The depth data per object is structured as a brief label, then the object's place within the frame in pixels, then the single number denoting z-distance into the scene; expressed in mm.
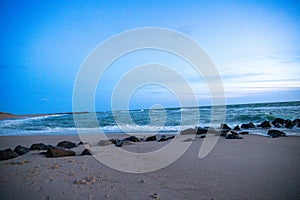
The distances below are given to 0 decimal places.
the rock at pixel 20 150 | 6294
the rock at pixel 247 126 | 14273
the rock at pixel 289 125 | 13242
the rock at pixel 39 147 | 6989
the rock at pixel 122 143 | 7647
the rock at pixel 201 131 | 10788
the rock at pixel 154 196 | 3039
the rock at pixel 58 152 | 5715
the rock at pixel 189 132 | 10886
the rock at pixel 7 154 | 5553
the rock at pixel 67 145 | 7604
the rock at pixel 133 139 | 9109
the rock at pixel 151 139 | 9508
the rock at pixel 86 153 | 5918
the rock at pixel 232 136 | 8809
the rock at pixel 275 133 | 9089
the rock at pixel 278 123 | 13859
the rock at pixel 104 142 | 7780
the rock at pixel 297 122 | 13606
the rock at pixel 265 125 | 13789
